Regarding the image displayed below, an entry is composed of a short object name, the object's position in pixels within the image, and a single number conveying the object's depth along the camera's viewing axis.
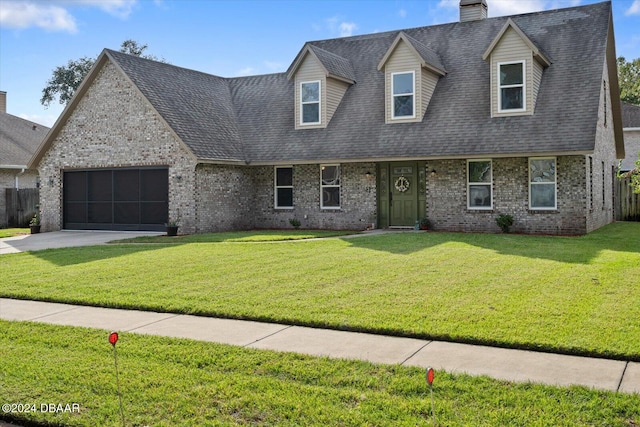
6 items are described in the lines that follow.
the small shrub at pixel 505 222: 18.59
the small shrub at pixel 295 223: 21.97
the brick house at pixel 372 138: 18.58
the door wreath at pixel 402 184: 20.66
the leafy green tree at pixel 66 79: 45.72
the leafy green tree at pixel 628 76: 57.82
